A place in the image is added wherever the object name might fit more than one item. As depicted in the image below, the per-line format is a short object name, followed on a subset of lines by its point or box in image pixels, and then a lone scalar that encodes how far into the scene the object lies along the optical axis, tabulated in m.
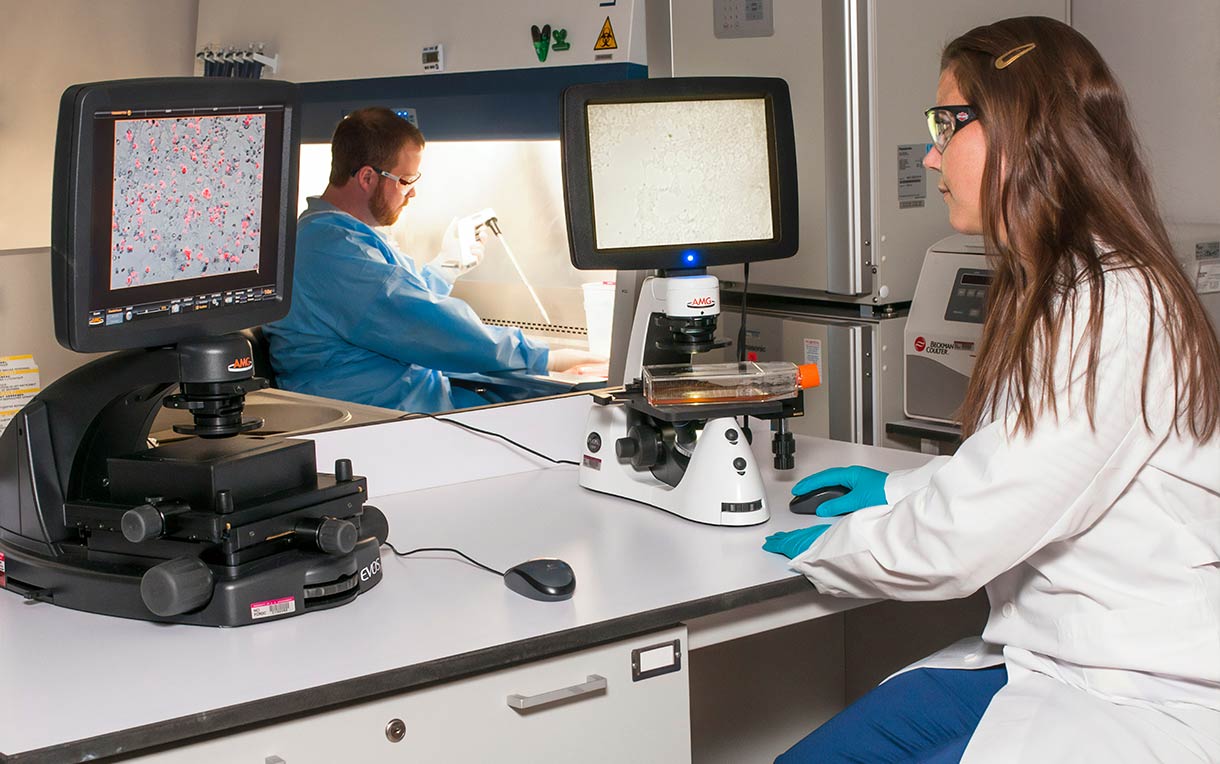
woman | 1.41
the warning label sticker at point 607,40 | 2.88
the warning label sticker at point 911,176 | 2.60
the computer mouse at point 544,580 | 1.55
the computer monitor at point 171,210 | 1.42
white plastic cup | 3.06
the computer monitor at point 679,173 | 1.99
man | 3.12
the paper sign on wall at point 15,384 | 1.94
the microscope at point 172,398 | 1.44
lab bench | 1.29
